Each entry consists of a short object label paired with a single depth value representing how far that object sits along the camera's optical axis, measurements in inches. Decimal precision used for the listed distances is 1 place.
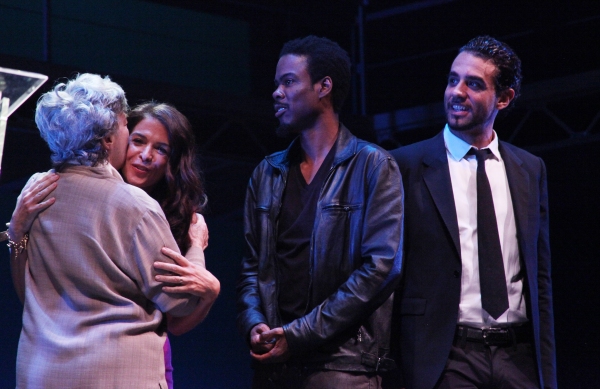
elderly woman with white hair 174.7
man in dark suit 225.6
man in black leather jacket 218.2
